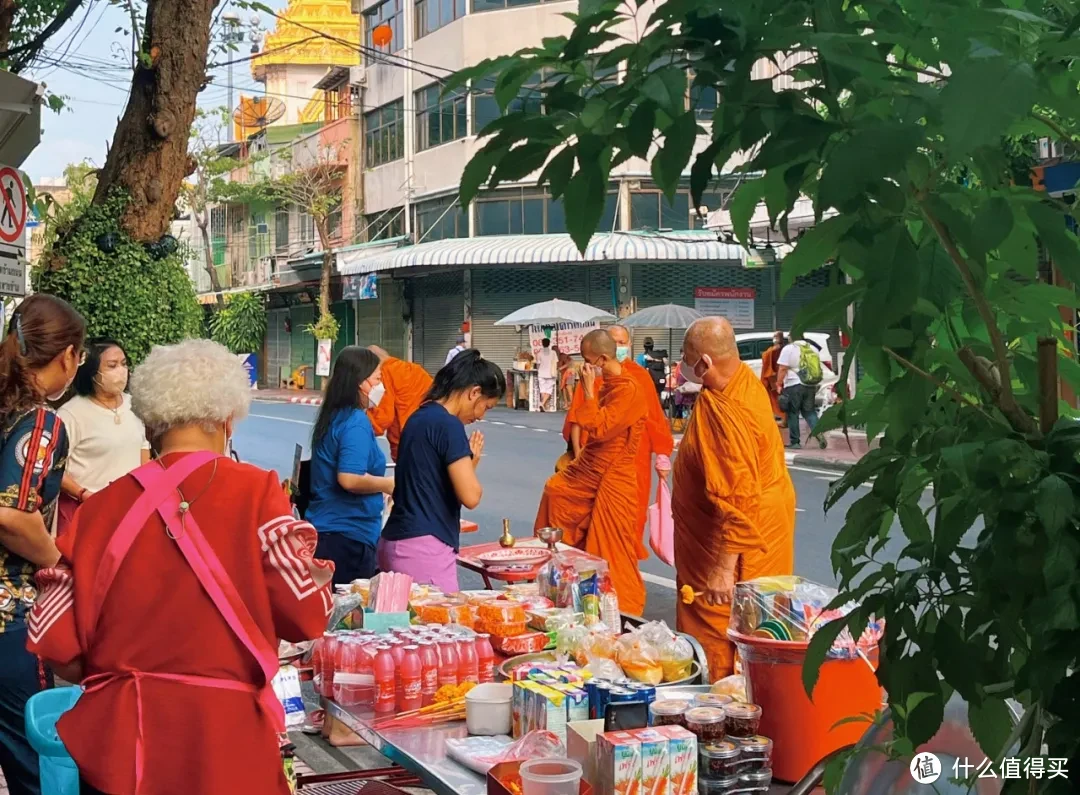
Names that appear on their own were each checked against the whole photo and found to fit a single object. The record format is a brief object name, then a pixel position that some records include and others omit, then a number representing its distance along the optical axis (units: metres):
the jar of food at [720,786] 2.96
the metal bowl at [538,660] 3.72
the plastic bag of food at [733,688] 3.42
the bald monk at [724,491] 5.38
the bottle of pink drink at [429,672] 3.75
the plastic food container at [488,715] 3.43
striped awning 30.05
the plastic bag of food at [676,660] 3.69
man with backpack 18.16
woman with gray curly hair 2.63
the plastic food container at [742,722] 3.10
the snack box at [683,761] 2.88
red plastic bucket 3.15
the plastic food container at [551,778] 2.81
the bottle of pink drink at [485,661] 3.94
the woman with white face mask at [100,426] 5.43
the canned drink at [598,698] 3.17
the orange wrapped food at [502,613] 4.21
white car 19.89
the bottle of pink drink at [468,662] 3.87
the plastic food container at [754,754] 3.00
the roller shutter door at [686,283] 31.73
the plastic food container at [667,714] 3.12
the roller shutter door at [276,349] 46.69
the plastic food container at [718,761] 2.96
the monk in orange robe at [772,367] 18.75
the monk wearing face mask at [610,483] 7.21
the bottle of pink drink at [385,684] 3.72
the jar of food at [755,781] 2.99
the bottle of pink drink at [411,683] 3.71
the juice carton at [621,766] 2.80
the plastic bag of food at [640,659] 3.65
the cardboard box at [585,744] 2.92
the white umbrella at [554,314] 28.05
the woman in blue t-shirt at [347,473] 5.86
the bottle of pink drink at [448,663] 3.81
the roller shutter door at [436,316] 34.84
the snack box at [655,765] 2.84
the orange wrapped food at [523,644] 4.11
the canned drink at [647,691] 3.16
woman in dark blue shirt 5.15
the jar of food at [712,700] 3.24
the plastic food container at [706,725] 3.04
